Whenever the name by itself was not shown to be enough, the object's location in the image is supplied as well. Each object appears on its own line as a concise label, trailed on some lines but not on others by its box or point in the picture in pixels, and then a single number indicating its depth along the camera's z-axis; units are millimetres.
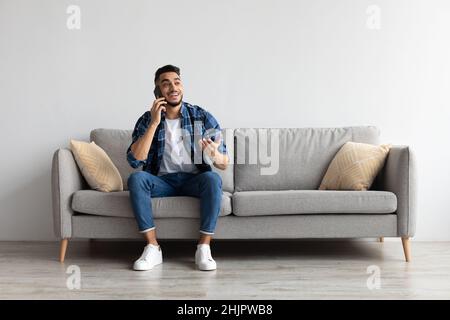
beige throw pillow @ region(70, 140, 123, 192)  3260
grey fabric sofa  3051
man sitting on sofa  2992
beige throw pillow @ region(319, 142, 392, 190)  3254
